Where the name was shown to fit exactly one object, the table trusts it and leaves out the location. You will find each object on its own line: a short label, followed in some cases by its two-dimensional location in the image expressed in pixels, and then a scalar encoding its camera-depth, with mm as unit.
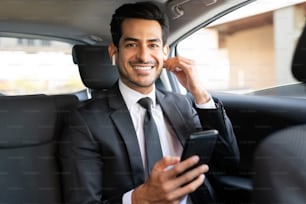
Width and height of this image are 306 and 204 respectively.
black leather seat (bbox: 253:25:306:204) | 806
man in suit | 1175
